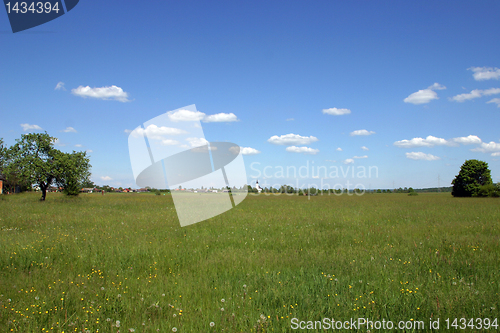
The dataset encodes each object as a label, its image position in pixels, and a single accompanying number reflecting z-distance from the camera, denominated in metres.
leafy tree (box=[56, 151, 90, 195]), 37.81
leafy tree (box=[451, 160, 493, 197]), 66.50
